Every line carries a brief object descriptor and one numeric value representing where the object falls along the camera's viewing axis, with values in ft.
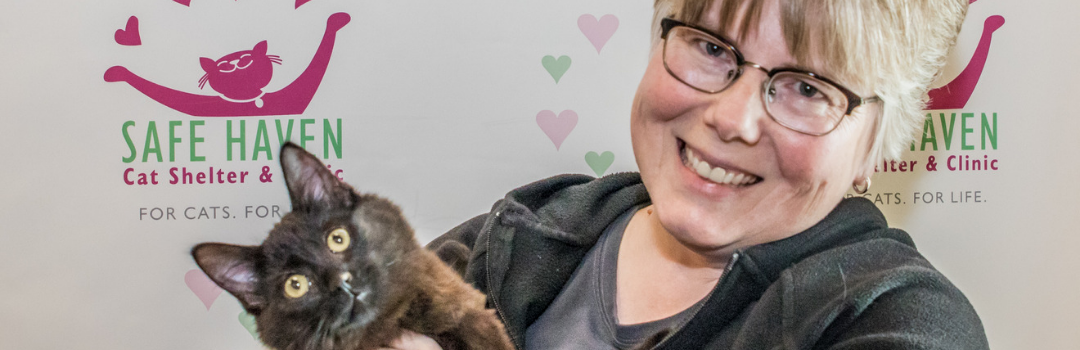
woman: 2.57
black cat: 3.26
